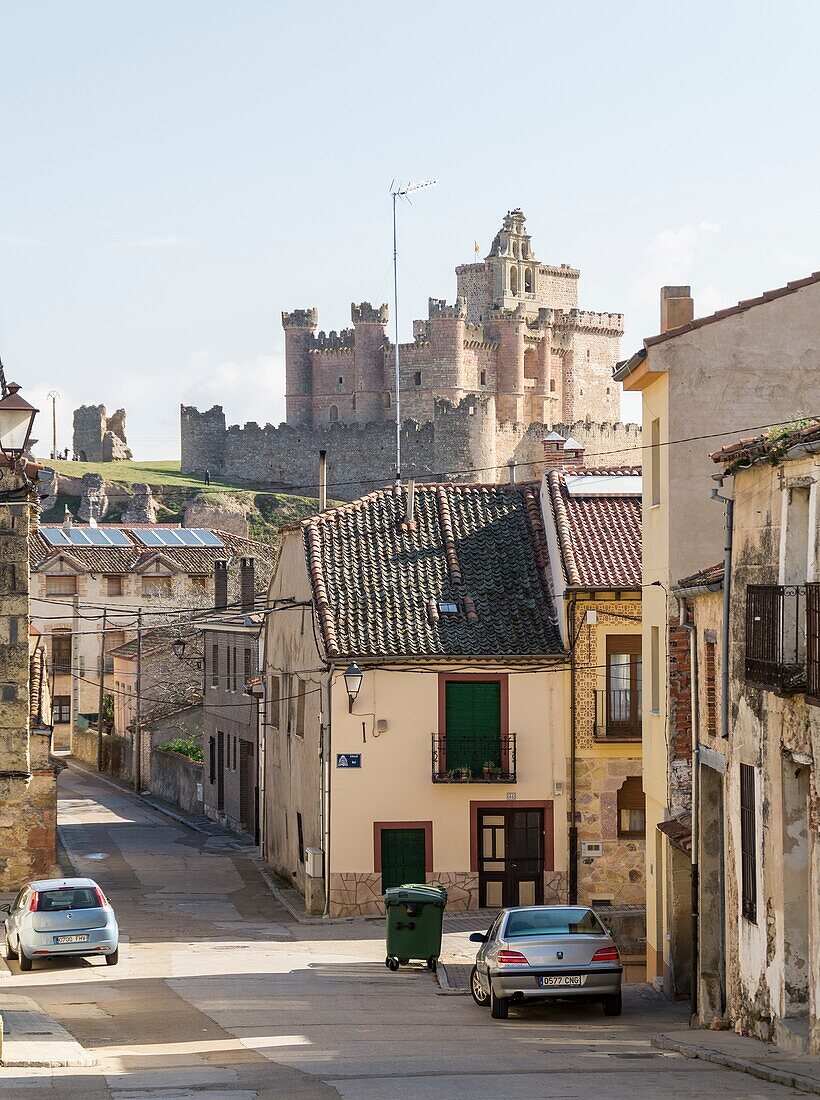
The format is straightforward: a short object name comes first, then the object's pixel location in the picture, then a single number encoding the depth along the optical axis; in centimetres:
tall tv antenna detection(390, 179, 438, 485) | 7319
